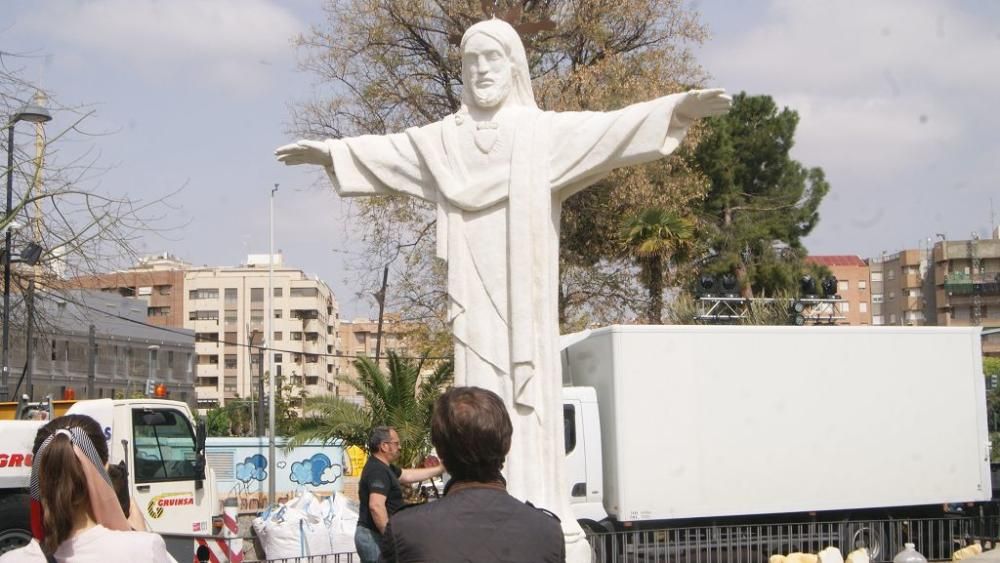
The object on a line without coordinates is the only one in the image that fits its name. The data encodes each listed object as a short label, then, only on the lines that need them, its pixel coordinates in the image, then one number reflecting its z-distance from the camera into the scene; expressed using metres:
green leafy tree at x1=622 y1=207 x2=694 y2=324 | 25.33
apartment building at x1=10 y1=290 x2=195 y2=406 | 62.59
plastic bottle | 10.05
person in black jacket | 3.53
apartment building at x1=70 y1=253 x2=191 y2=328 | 103.06
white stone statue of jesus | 7.57
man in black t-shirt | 8.05
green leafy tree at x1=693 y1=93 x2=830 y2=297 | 35.00
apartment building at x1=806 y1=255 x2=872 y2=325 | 112.62
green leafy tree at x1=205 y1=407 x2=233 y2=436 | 52.22
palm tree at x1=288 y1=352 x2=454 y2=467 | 17.27
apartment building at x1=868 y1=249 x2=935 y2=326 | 104.69
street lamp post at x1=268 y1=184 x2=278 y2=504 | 29.51
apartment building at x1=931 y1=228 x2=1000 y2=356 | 97.06
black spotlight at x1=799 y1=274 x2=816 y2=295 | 27.95
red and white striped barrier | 11.48
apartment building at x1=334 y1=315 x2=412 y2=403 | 120.56
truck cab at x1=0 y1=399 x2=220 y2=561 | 15.30
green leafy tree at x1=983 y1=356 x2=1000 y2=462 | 27.78
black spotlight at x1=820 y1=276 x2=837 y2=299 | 26.97
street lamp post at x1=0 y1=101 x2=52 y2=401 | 14.77
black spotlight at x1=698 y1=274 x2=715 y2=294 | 25.72
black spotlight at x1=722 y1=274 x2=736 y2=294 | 27.36
